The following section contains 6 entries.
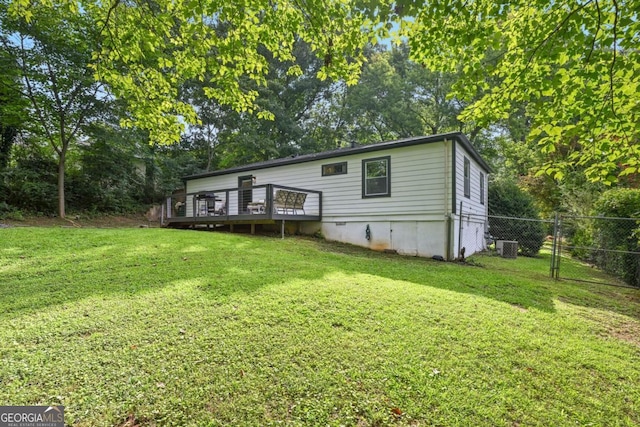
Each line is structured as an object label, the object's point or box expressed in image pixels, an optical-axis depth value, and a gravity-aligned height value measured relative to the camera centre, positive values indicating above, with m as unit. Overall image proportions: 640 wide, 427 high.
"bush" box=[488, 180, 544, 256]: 11.98 -0.15
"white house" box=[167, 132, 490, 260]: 8.46 +0.39
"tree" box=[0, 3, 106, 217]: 10.72 +5.10
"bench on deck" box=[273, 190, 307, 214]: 9.65 +0.26
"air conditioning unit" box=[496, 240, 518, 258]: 10.40 -1.32
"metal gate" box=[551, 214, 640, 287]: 6.47 -1.07
